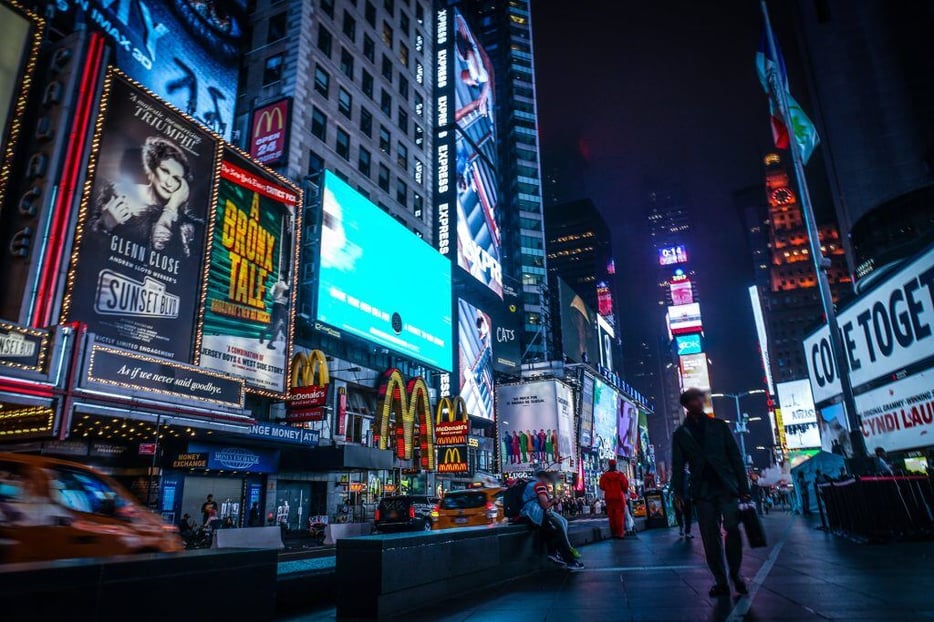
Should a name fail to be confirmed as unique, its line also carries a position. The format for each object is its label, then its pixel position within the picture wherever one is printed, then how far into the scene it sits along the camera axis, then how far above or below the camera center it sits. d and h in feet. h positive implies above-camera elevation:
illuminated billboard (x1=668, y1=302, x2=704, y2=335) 395.34 +100.42
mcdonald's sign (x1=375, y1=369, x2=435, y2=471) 102.68 +11.36
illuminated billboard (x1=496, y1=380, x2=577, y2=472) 177.47 +15.15
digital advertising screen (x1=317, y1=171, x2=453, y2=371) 98.32 +36.57
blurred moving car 18.63 -0.98
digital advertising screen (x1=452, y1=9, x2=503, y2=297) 161.79 +91.03
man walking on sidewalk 19.61 -0.33
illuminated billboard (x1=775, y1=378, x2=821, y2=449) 192.13 +17.75
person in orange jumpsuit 48.47 -1.70
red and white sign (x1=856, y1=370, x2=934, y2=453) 58.44 +5.88
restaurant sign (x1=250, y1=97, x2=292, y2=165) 102.27 +59.85
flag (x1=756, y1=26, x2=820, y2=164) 62.23 +37.60
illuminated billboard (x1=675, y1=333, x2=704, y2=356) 392.27 +83.65
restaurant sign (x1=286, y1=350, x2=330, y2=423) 84.23 +13.47
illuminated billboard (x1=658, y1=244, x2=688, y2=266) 506.48 +185.95
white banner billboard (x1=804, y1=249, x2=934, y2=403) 55.31 +14.93
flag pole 47.60 +18.36
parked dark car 66.39 -3.86
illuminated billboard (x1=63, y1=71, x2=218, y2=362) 61.67 +28.18
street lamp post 166.59 +12.82
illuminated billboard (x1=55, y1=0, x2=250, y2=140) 76.06 +59.47
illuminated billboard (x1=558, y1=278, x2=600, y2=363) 215.31 +55.56
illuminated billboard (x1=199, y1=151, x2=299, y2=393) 76.69 +27.56
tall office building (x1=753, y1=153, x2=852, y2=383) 431.02 +138.57
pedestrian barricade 34.63 -2.18
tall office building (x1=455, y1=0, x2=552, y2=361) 284.82 +153.41
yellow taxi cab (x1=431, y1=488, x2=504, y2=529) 48.86 -2.43
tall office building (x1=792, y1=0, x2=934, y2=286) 258.98 +169.14
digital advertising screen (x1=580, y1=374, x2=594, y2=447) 205.36 +22.91
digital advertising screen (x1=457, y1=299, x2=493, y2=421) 152.87 +31.37
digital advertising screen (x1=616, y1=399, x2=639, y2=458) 264.31 +20.97
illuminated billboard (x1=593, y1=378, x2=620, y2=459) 223.71 +22.51
